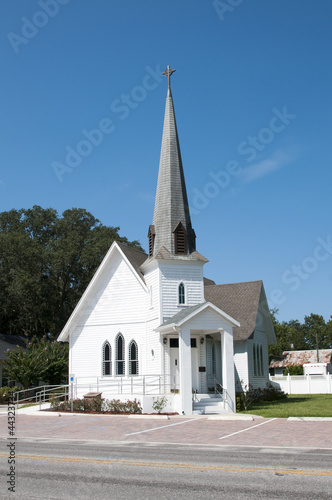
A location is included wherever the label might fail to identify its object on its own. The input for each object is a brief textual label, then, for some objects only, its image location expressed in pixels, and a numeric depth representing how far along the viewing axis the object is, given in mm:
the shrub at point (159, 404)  23250
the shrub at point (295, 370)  56281
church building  26516
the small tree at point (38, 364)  31206
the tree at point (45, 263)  43219
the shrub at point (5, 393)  31411
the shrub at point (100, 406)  23531
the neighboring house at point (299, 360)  59281
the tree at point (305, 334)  88338
